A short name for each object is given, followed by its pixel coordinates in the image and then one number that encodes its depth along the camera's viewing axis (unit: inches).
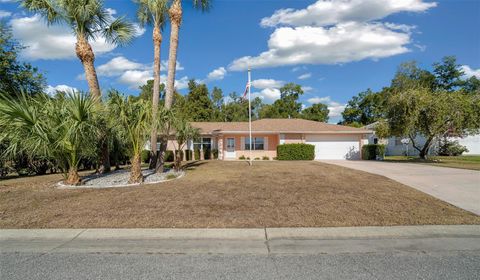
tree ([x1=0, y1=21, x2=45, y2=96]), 660.1
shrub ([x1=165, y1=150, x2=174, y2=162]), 956.5
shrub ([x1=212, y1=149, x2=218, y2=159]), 1037.2
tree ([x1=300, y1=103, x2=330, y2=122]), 2011.6
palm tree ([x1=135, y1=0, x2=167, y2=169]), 537.7
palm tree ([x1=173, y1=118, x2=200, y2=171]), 549.9
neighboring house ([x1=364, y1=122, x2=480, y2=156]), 1245.7
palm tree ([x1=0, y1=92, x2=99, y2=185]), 361.4
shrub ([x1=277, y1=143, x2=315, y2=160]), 931.3
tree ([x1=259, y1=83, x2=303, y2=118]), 1999.3
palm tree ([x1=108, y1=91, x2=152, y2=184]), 412.2
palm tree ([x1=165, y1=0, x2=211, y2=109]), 545.6
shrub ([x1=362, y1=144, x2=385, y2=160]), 987.3
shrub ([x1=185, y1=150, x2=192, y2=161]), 1009.5
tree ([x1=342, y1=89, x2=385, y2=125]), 1910.7
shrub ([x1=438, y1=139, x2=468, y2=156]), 1180.5
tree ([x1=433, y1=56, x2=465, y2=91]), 1740.9
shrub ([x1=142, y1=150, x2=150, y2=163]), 940.0
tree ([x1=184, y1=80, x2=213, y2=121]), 1675.7
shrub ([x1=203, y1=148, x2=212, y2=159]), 1039.2
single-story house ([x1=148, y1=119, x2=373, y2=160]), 997.2
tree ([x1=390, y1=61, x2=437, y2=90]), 1758.1
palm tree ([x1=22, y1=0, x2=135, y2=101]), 482.9
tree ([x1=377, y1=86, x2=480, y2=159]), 749.9
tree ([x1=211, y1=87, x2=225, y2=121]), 2168.9
